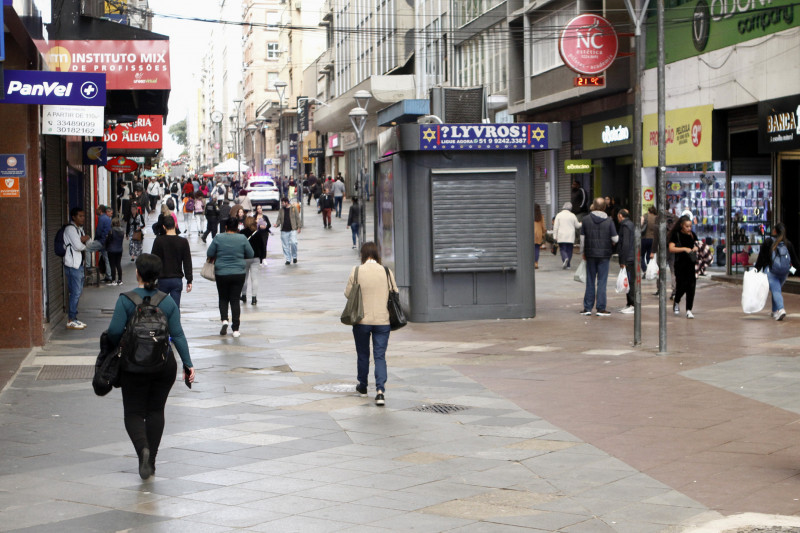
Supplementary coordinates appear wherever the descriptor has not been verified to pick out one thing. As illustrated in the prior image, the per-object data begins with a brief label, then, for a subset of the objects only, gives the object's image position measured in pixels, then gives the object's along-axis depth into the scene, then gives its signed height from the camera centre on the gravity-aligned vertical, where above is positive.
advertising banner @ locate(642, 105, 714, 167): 25.50 +1.89
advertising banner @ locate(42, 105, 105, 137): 14.12 +1.36
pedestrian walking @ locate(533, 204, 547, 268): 28.33 -0.39
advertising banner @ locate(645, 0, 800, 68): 22.20 +4.20
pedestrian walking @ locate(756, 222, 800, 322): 17.16 -0.79
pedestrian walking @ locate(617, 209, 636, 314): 18.53 -0.56
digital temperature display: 29.86 +3.64
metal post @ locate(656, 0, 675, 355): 14.05 +0.04
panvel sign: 12.49 +1.60
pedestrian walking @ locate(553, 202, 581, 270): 28.00 -0.45
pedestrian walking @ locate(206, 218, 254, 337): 15.99 -0.62
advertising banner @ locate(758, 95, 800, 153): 20.88 +1.69
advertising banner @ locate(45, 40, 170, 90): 15.68 +2.38
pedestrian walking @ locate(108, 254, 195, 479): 7.66 -1.11
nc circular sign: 28.00 +4.39
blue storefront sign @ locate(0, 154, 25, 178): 14.08 +0.77
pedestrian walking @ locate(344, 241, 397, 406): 11.02 -0.85
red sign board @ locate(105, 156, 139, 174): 29.44 +1.58
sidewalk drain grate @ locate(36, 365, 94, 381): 12.51 -1.73
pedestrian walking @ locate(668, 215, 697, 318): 17.77 -0.68
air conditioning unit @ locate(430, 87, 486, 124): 18.81 +1.96
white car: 56.19 +1.47
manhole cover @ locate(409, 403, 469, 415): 10.55 -1.86
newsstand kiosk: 17.48 +0.01
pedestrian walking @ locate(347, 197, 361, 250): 33.41 +0.02
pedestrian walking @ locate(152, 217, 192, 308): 15.12 -0.47
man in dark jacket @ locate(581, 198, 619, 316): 18.44 -0.52
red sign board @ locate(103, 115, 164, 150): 28.30 +2.31
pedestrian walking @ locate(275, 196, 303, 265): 29.17 -0.19
